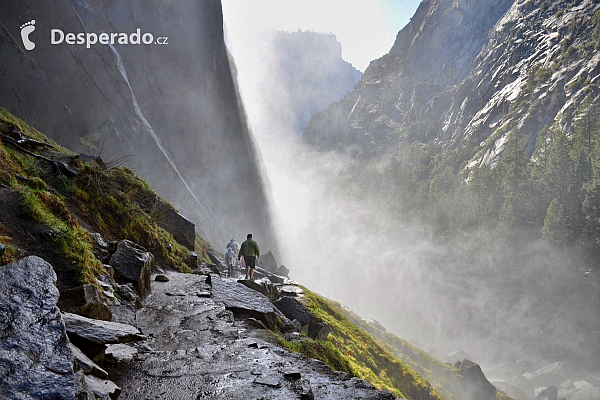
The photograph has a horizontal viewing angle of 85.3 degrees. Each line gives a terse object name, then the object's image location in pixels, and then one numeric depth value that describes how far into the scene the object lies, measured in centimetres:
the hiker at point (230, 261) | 1631
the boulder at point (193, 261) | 1213
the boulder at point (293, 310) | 966
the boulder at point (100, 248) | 664
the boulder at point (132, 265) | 662
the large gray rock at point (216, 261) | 1852
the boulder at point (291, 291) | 1267
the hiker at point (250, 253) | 1306
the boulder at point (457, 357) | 3989
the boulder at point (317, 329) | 957
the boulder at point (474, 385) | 2653
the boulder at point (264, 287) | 1004
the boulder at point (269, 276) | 1662
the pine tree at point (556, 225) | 5291
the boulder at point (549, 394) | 3599
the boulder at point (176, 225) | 1326
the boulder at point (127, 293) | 583
